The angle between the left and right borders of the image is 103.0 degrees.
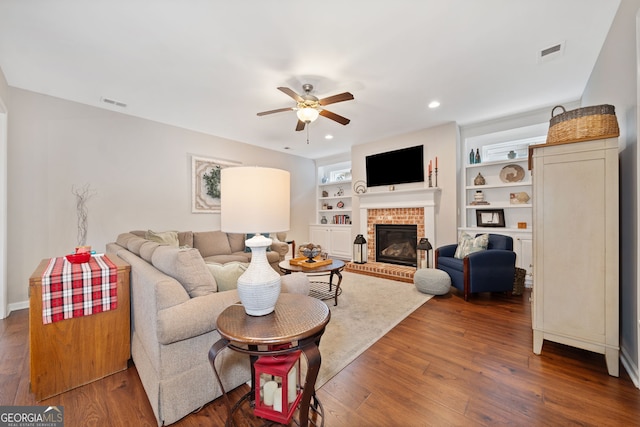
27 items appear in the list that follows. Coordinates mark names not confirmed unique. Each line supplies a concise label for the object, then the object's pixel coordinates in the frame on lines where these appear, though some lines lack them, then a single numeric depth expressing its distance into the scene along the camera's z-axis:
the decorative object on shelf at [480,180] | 4.20
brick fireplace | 4.43
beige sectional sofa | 1.31
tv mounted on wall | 4.66
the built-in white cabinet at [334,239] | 5.91
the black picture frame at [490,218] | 4.00
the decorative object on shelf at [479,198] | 4.19
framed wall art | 4.48
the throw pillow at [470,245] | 3.41
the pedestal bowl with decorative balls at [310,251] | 3.31
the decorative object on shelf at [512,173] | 3.92
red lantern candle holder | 1.20
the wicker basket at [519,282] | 3.30
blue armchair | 3.07
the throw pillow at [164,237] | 3.42
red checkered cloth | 1.53
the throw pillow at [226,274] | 1.68
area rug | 1.96
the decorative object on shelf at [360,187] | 5.45
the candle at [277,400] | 1.23
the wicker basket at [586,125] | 1.72
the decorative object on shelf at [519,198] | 3.83
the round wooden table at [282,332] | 1.02
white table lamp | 1.18
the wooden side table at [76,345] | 1.50
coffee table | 3.00
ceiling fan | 2.59
